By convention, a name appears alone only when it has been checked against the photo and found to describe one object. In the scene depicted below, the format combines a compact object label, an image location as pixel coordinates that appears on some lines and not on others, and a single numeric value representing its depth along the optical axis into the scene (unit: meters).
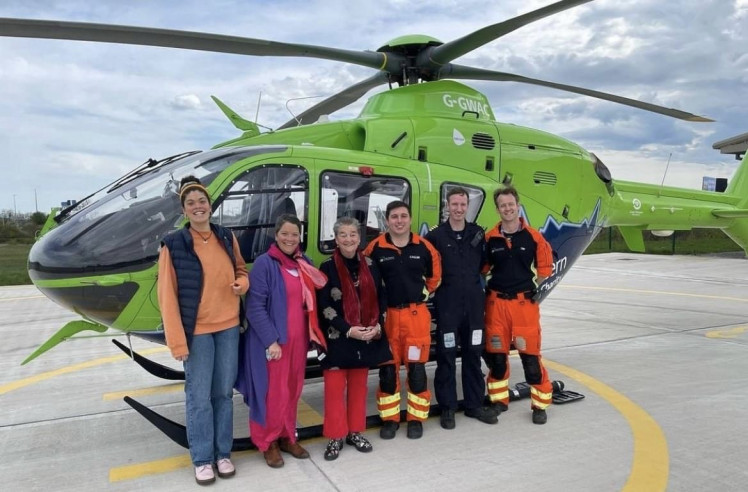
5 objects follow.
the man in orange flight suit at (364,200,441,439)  3.90
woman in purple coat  3.43
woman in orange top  3.20
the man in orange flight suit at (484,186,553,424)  4.30
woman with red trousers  3.66
